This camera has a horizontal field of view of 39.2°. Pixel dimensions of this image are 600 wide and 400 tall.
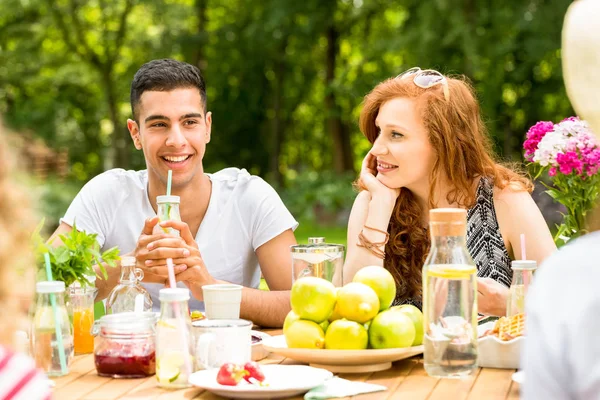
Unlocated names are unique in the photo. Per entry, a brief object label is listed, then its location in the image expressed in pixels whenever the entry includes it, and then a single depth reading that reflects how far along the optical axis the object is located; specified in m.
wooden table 1.92
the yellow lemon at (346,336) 2.11
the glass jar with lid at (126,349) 2.10
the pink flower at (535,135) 3.03
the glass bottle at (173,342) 2.01
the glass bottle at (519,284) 2.32
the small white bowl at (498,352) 2.12
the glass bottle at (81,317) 2.43
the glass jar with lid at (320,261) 2.51
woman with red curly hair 3.06
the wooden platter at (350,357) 2.06
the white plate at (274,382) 1.89
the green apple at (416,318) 2.21
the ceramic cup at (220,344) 2.07
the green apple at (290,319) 2.21
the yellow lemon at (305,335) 2.15
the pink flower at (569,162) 2.84
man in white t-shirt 3.32
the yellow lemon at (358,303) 2.11
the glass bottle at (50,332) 2.14
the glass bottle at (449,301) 2.04
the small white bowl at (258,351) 2.30
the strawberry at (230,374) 1.92
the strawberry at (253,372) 1.95
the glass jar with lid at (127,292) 2.47
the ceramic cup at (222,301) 2.26
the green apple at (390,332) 2.12
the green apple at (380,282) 2.19
